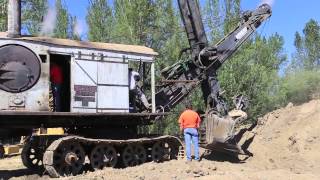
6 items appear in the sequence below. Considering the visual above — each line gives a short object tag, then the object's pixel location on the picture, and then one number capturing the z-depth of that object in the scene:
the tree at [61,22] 25.60
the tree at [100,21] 24.42
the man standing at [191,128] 11.70
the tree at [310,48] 47.91
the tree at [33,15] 24.17
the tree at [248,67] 24.20
